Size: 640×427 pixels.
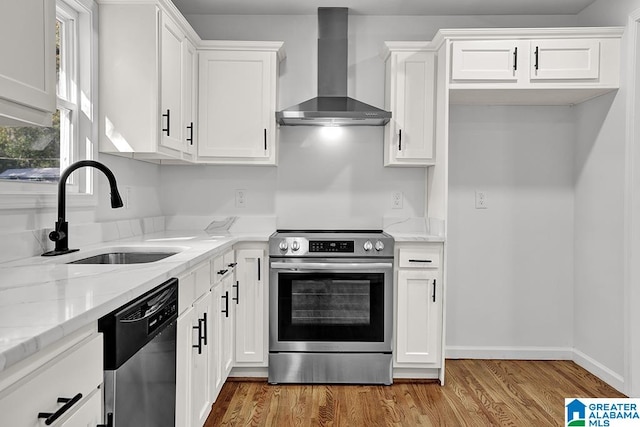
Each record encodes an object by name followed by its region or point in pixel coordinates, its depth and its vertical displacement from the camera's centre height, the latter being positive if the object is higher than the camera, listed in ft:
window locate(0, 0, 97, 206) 7.18 +1.35
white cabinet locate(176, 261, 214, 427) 6.38 -2.13
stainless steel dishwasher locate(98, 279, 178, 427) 4.17 -1.55
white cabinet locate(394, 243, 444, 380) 10.37 -2.11
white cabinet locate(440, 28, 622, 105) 10.34 +3.12
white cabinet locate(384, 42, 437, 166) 11.13 +2.31
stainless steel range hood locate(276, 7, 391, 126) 11.58 +3.36
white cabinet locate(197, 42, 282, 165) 11.10 +2.34
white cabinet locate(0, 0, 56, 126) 4.22 +1.29
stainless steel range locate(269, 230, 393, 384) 10.24 -2.19
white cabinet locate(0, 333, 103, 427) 2.89 -1.25
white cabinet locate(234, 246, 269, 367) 10.35 -2.23
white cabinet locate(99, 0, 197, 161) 8.57 +2.20
